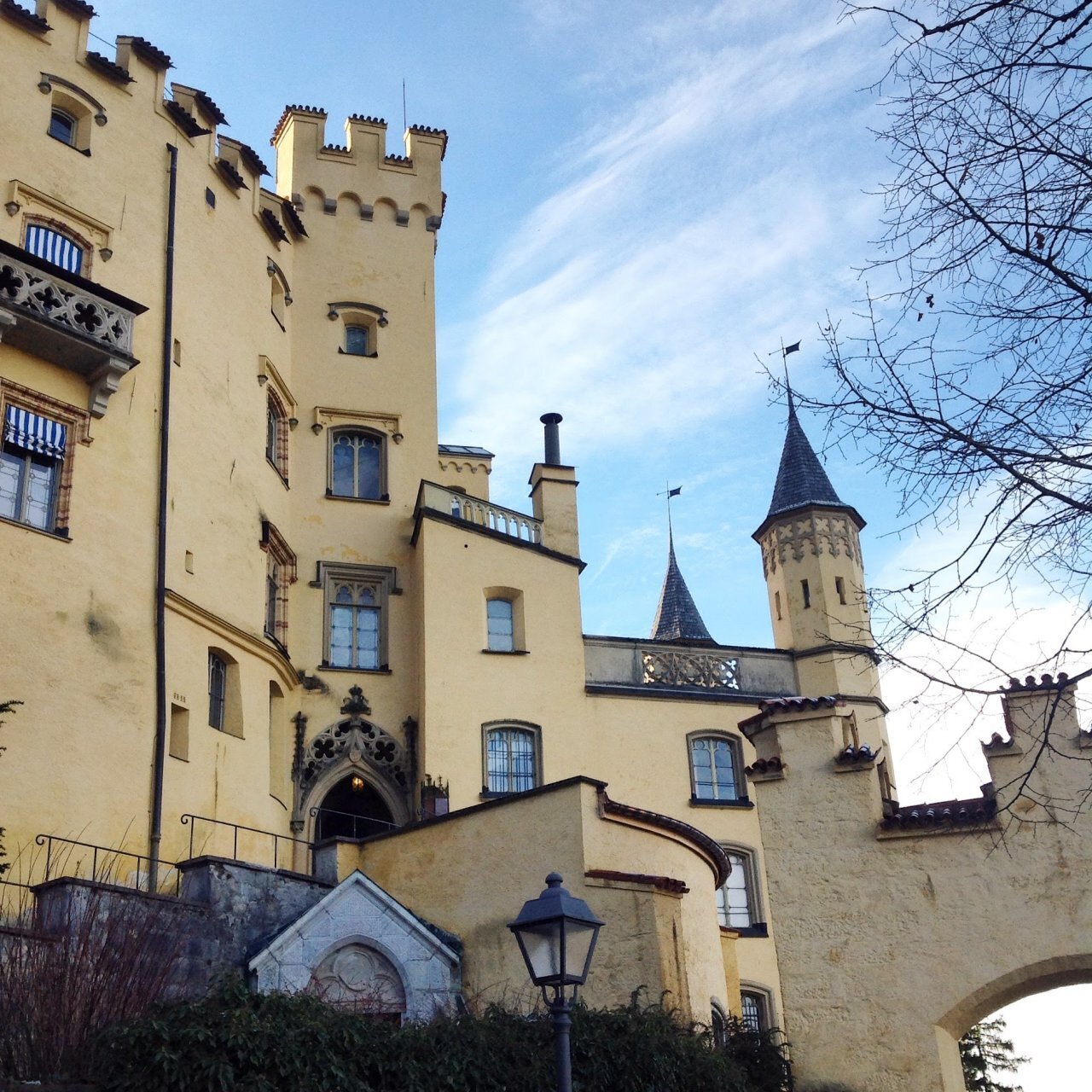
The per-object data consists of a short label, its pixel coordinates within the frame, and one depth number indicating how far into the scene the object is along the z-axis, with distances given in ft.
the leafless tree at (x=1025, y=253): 25.38
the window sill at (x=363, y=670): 87.04
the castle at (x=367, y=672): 46.34
